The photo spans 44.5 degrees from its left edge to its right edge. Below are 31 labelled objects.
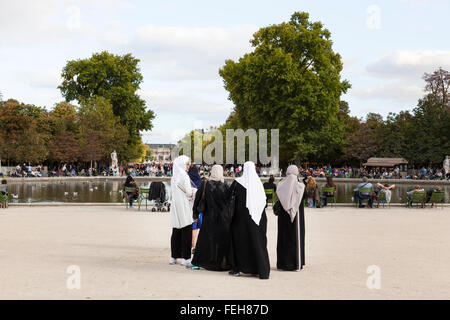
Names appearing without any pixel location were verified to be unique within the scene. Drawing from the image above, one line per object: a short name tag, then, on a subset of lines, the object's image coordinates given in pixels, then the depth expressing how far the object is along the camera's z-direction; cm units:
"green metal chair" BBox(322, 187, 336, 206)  2254
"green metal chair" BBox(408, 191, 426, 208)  2164
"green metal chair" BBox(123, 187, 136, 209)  2127
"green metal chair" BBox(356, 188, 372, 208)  2165
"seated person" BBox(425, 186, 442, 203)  2211
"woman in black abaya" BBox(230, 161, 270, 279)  842
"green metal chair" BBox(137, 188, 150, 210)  2084
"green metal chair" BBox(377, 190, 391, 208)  2194
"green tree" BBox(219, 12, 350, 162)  4694
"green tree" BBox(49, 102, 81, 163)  5928
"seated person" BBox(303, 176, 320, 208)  2177
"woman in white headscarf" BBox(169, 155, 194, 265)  938
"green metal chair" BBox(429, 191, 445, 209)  2167
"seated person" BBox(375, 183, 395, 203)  2217
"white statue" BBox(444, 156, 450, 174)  5294
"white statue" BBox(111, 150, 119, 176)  5969
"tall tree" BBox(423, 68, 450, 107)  6238
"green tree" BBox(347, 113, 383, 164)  6300
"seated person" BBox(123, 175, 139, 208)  2123
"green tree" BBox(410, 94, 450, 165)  5522
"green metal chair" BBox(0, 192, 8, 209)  2139
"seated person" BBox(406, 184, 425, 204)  2212
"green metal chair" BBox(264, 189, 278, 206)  2099
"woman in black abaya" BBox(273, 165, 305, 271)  888
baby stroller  1853
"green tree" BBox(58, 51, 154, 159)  6162
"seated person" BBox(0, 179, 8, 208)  2271
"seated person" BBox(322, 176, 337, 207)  2266
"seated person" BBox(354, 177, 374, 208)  2177
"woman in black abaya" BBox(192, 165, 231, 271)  890
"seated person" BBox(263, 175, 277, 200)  2093
